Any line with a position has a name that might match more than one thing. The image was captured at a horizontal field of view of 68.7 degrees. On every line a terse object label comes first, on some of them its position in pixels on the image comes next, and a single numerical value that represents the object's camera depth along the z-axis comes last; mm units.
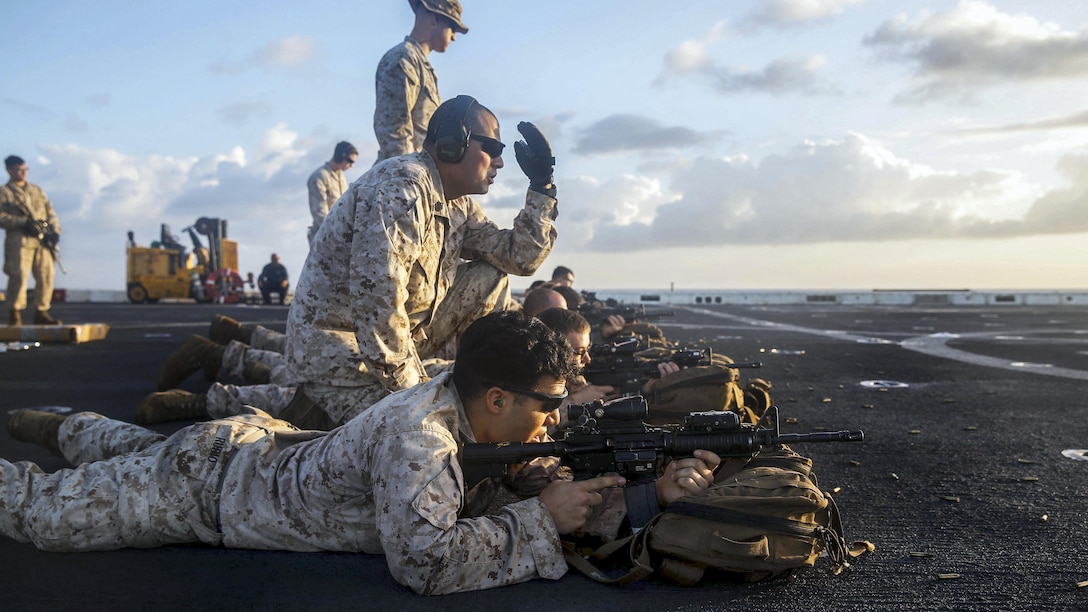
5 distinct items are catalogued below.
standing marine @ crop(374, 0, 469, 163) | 6594
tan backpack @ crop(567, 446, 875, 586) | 2664
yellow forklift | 32969
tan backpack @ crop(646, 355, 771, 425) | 4424
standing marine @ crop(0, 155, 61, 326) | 12172
